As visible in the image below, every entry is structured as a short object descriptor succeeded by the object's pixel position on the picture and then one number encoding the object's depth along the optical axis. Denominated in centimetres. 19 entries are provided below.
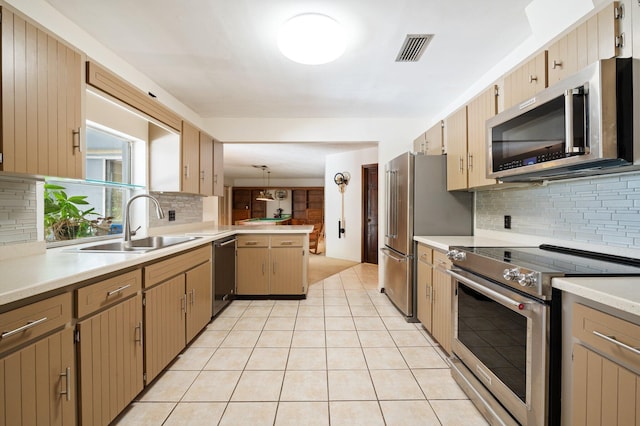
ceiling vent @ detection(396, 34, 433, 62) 215
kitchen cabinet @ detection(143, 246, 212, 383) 178
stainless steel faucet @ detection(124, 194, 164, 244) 224
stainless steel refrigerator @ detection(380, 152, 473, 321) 287
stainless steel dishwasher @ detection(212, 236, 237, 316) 297
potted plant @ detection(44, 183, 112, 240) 200
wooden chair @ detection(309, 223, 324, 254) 741
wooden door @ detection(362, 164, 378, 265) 623
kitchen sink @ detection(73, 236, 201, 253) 201
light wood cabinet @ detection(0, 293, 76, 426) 96
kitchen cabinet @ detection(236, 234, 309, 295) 364
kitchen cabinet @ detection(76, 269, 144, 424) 126
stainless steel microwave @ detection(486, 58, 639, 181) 121
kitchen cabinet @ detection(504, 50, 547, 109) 166
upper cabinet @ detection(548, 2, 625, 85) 124
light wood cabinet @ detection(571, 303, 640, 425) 88
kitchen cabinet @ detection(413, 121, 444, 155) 305
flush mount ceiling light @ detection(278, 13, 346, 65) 191
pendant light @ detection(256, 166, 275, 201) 973
